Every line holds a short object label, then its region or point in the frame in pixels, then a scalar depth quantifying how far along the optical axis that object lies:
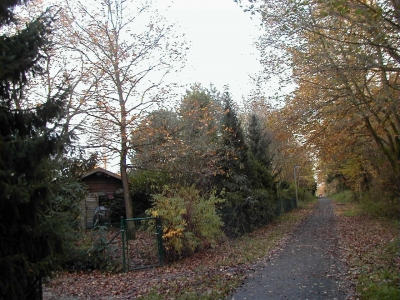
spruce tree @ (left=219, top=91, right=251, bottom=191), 21.88
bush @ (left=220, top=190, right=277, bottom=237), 19.41
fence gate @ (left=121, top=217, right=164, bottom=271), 13.06
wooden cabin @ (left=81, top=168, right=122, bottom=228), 24.52
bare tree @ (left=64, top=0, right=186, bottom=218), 17.58
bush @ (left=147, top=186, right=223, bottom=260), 13.77
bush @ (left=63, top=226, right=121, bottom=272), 13.39
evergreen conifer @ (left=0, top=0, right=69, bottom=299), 4.82
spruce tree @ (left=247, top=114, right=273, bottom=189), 29.60
